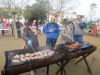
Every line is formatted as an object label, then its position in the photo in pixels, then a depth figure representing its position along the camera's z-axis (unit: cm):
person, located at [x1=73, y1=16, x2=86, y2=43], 294
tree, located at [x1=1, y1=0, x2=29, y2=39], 651
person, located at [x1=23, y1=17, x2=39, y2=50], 223
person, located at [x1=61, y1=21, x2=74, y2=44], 291
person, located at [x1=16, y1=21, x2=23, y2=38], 618
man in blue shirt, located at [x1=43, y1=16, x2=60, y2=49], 270
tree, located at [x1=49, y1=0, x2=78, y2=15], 1323
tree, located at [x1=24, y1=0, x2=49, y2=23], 1027
